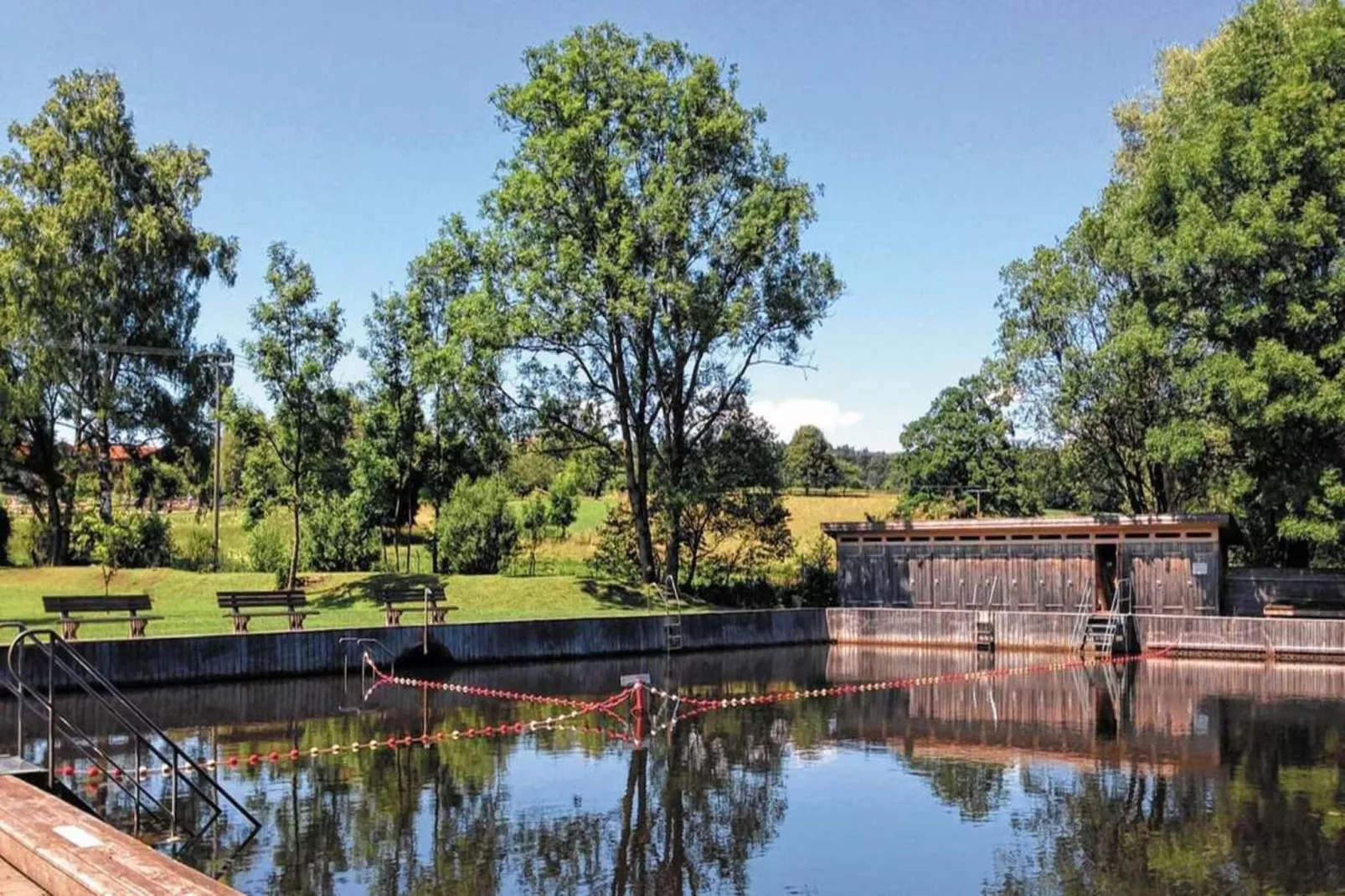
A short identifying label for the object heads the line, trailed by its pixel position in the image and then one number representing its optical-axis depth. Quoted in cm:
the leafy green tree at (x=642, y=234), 3834
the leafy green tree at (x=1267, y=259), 3244
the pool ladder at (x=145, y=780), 1124
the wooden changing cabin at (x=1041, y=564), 3378
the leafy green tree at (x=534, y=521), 4672
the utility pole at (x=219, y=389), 3849
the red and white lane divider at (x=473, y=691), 2333
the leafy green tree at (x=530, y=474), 6331
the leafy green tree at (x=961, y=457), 6397
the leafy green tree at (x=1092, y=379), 3850
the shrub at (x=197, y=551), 4462
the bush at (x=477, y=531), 4425
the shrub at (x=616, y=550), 4375
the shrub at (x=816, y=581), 4341
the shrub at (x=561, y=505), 4756
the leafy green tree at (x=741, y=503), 4206
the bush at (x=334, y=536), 4406
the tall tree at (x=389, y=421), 4481
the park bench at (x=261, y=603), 2669
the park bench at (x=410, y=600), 2956
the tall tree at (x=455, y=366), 3853
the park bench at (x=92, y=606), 2391
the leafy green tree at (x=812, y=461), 10569
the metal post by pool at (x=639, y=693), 2027
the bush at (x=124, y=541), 3591
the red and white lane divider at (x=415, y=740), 1617
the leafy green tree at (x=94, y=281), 4134
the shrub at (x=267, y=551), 4250
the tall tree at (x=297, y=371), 3769
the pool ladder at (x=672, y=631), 3406
